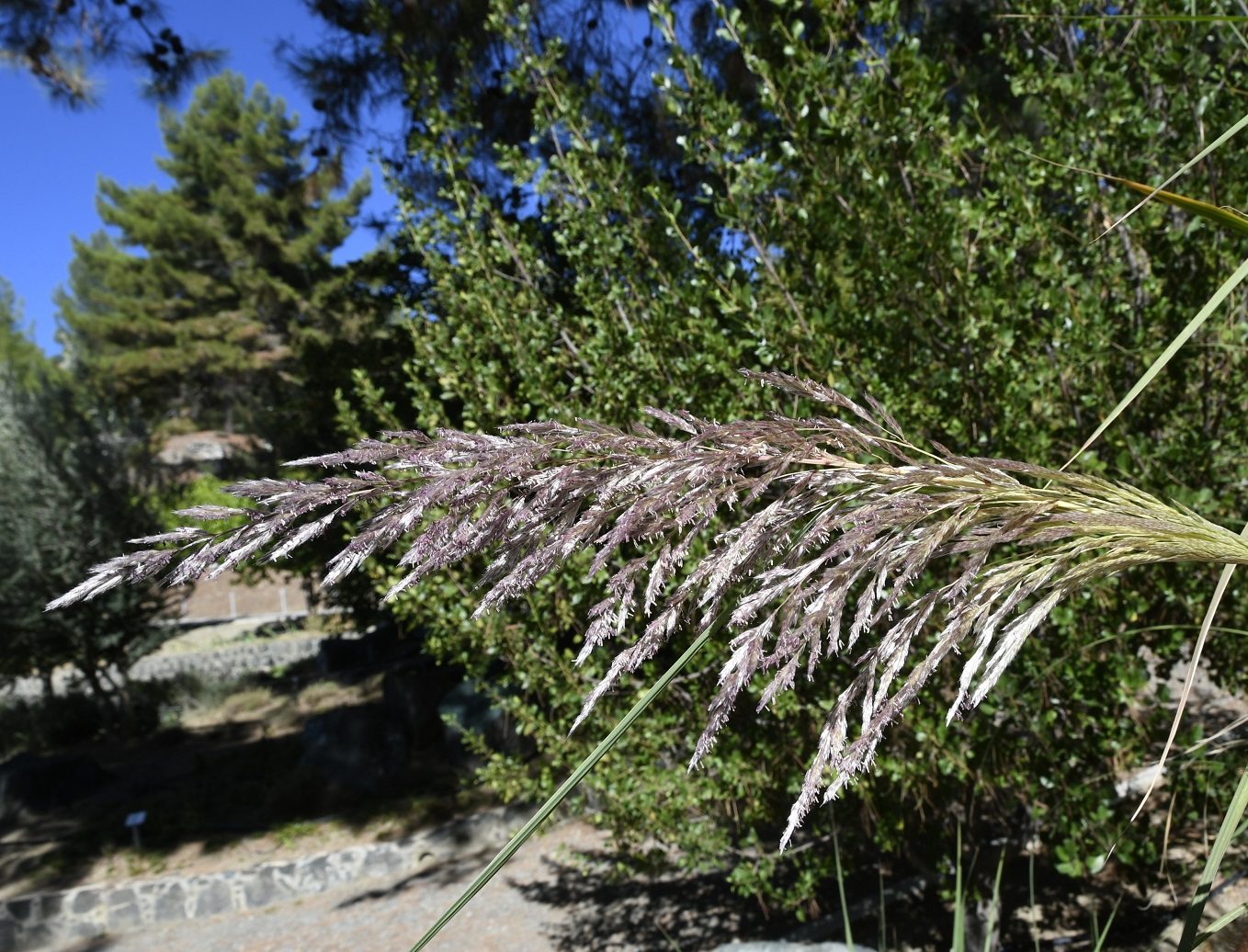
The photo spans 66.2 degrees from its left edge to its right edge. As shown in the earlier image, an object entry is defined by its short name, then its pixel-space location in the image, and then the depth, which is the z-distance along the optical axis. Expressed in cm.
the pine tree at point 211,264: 2700
